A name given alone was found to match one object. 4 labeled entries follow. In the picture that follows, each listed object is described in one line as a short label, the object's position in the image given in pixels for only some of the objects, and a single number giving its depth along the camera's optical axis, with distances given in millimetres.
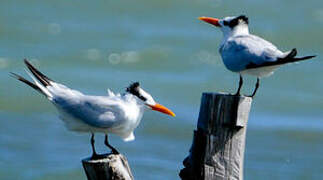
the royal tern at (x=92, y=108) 11734
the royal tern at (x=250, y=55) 12000
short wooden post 10828
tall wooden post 10805
